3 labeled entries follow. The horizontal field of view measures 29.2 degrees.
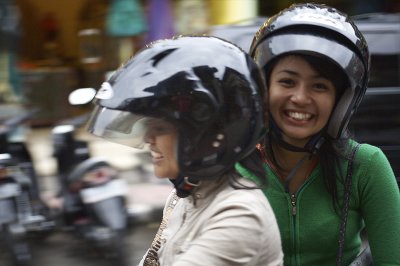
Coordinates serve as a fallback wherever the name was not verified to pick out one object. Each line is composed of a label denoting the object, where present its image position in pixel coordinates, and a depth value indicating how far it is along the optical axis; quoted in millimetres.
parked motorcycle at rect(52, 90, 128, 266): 4816
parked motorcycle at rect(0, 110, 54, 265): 4785
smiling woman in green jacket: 2047
